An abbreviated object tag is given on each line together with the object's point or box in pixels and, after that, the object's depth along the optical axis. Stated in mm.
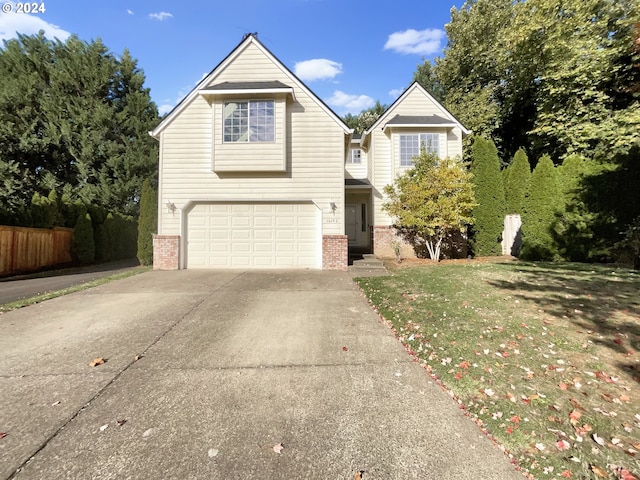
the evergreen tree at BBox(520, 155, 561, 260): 10969
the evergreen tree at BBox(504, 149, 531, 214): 12273
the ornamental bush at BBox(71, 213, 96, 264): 14633
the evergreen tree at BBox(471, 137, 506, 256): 12422
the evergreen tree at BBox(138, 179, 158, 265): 12820
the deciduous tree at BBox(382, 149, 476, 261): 10830
